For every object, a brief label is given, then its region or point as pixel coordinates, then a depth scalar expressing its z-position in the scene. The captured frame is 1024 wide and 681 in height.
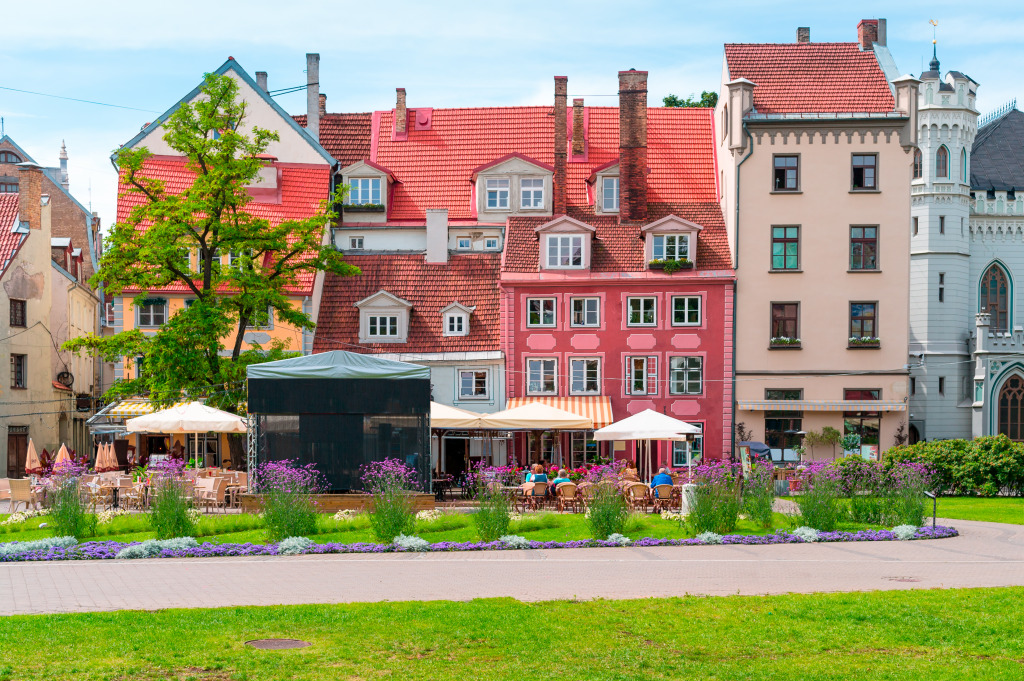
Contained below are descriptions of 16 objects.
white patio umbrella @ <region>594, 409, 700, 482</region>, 33.84
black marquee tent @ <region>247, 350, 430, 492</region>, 30.61
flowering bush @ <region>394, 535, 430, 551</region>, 21.69
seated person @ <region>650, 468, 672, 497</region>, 31.70
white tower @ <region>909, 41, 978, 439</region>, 59.19
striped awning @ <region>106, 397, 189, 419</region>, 41.62
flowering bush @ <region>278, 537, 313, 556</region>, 21.31
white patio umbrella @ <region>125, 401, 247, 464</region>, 33.22
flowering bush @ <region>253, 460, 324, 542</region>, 22.61
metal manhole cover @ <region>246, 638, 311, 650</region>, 12.10
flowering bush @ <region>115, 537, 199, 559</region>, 21.00
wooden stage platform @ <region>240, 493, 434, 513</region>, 28.69
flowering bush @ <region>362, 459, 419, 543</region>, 22.50
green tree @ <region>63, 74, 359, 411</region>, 36.59
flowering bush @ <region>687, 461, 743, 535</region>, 23.64
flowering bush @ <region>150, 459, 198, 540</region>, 22.84
